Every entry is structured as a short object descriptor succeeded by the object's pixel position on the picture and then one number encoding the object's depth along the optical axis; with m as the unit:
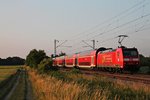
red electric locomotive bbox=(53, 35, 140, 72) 43.25
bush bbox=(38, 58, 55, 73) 60.96
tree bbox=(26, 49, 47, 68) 83.38
